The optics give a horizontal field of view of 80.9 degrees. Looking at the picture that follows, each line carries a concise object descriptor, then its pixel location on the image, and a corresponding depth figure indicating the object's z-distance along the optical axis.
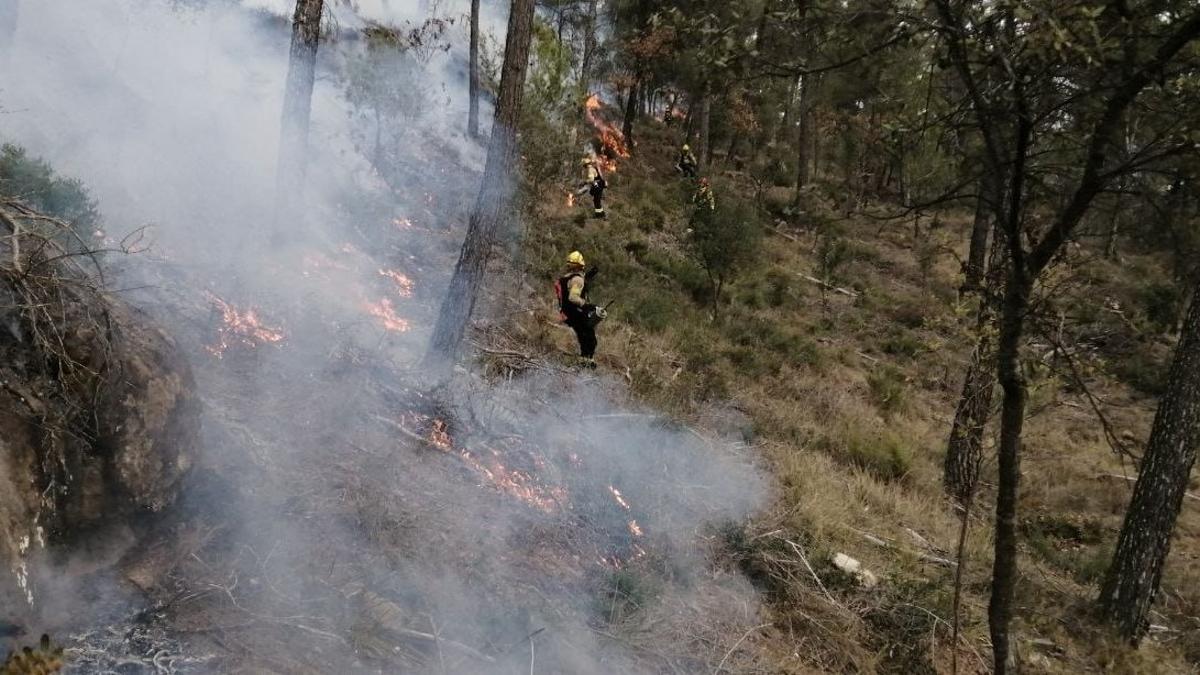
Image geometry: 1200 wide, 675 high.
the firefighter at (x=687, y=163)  20.22
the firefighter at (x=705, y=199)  13.55
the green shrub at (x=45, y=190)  5.19
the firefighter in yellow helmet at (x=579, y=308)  8.27
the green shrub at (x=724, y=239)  13.18
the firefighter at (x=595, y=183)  15.19
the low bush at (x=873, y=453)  8.34
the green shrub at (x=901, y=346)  14.00
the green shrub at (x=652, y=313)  11.04
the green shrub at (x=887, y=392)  11.21
